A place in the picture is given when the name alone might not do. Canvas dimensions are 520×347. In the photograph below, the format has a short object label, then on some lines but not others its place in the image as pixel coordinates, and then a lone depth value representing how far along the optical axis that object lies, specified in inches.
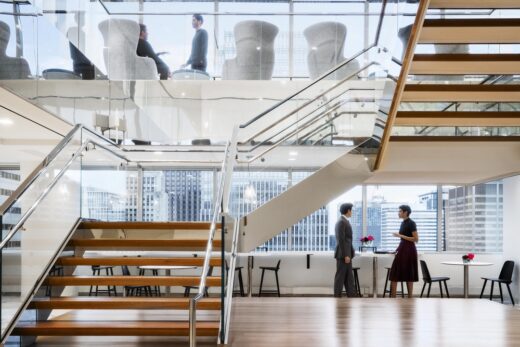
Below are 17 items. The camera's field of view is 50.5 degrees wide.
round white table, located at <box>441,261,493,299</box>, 375.0
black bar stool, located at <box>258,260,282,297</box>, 434.9
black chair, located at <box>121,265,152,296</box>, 389.5
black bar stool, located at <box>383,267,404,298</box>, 430.7
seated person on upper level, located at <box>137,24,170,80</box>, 401.1
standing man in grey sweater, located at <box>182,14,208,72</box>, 404.5
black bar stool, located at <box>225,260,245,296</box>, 401.8
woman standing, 329.4
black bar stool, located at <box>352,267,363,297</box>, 434.2
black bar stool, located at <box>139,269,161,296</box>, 417.7
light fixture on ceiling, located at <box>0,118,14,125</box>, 263.8
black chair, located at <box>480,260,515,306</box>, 397.7
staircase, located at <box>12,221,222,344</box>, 182.9
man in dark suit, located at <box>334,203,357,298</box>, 341.7
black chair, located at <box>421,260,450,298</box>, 390.3
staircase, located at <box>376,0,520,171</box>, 194.7
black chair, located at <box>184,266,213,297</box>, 372.2
